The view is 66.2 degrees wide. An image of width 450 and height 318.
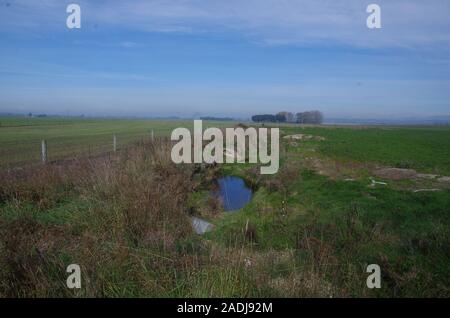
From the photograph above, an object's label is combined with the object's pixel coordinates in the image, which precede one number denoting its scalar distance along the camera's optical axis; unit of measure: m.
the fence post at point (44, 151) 16.20
